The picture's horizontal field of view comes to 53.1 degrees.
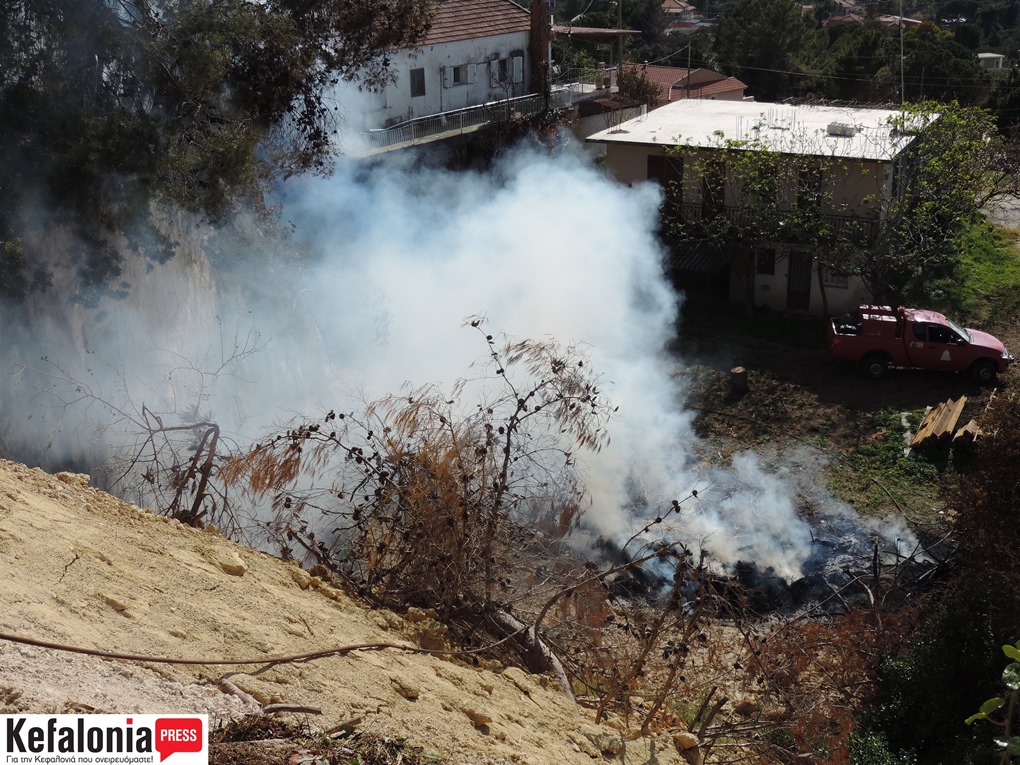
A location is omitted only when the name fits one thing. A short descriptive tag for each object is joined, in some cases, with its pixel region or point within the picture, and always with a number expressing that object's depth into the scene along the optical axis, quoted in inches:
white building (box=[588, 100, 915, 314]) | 802.8
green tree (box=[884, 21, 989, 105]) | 1409.9
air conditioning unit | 844.0
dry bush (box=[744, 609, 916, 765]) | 334.0
